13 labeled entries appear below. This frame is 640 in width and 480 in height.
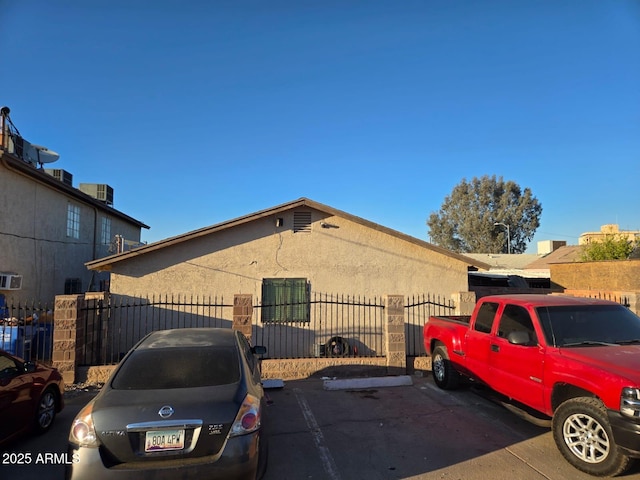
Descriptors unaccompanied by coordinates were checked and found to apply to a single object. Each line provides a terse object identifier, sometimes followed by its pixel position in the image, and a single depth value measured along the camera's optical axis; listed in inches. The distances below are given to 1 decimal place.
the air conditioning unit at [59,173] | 647.6
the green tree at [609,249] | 837.2
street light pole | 1624.0
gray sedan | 119.6
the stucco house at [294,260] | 436.8
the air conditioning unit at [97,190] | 775.7
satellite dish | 584.7
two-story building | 433.4
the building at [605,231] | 1519.7
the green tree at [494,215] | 1745.8
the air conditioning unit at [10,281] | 413.7
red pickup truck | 149.6
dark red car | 177.3
